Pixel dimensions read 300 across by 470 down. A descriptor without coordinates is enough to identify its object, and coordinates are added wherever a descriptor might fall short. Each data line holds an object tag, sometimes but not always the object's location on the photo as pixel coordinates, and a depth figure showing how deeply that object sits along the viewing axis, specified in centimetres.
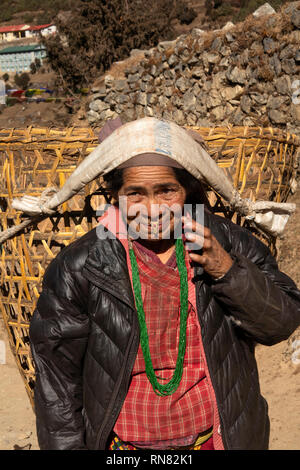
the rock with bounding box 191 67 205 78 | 846
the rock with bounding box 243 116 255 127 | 685
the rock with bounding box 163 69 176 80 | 938
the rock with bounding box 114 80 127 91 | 1100
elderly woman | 149
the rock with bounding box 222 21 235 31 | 810
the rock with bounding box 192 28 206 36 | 886
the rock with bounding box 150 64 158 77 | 1003
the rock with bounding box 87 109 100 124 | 1188
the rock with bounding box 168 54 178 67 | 930
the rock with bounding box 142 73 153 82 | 1019
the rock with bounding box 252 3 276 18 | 721
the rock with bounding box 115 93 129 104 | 1099
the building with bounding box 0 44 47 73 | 5256
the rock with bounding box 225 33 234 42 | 763
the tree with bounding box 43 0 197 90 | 1909
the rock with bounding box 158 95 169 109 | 966
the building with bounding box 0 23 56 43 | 5766
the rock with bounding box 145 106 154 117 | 1013
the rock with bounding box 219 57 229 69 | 765
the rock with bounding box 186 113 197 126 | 851
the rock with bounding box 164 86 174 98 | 946
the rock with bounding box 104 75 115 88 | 1129
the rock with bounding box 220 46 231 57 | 768
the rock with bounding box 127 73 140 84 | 1065
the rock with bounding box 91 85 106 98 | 1168
